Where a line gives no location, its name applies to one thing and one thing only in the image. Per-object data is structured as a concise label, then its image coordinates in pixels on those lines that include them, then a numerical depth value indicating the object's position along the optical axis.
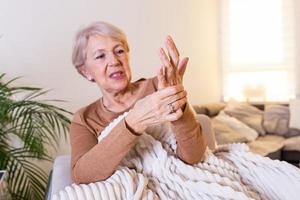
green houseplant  1.68
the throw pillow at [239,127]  3.50
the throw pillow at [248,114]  3.80
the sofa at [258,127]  3.29
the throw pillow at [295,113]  3.72
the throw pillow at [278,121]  3.78
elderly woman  0.90
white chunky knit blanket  0.92
